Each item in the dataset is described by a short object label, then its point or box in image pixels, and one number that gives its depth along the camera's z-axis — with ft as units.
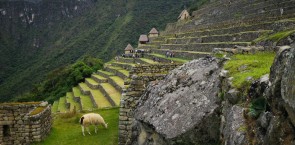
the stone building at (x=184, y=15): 175.76
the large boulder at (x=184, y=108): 16.93
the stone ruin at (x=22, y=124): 36.91
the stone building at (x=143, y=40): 193.28
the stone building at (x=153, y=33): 195.42
